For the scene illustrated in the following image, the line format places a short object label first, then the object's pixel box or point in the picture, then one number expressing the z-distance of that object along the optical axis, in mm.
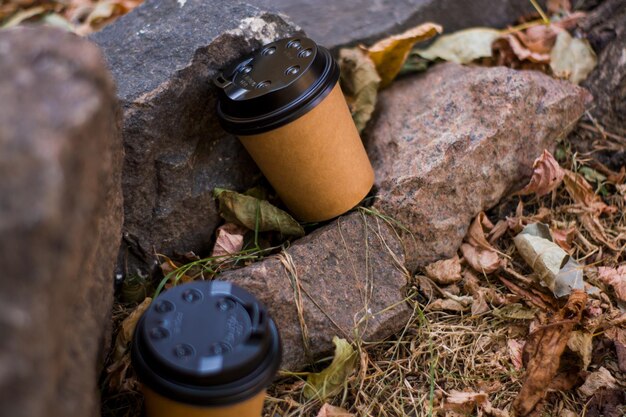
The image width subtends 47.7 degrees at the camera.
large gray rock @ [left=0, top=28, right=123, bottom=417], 958
